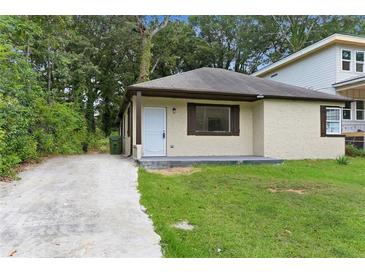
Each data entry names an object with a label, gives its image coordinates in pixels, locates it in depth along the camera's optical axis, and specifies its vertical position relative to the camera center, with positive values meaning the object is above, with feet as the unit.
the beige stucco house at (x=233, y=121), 37.81 +1.68
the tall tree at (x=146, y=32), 70.64 +24.35
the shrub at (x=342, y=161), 36.37 -3.19
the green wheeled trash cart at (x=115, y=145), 48.14 -1.65
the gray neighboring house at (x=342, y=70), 52.08 +11.28
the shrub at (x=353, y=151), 45.47 -2.57
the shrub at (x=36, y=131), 26.02 +0.43
